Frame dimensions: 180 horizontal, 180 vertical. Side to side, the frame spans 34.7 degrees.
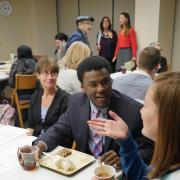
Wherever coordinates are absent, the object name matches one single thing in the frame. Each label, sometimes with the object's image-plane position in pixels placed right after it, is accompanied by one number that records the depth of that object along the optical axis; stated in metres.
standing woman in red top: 5.59
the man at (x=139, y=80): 2.65
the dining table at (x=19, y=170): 1.39
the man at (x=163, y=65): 4.51
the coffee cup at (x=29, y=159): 1.45
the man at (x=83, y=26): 4.50
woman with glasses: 2.39
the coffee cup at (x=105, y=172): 1.29
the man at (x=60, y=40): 5.90
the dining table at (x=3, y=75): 4.39
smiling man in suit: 1.65
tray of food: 1.42
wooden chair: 3.86
